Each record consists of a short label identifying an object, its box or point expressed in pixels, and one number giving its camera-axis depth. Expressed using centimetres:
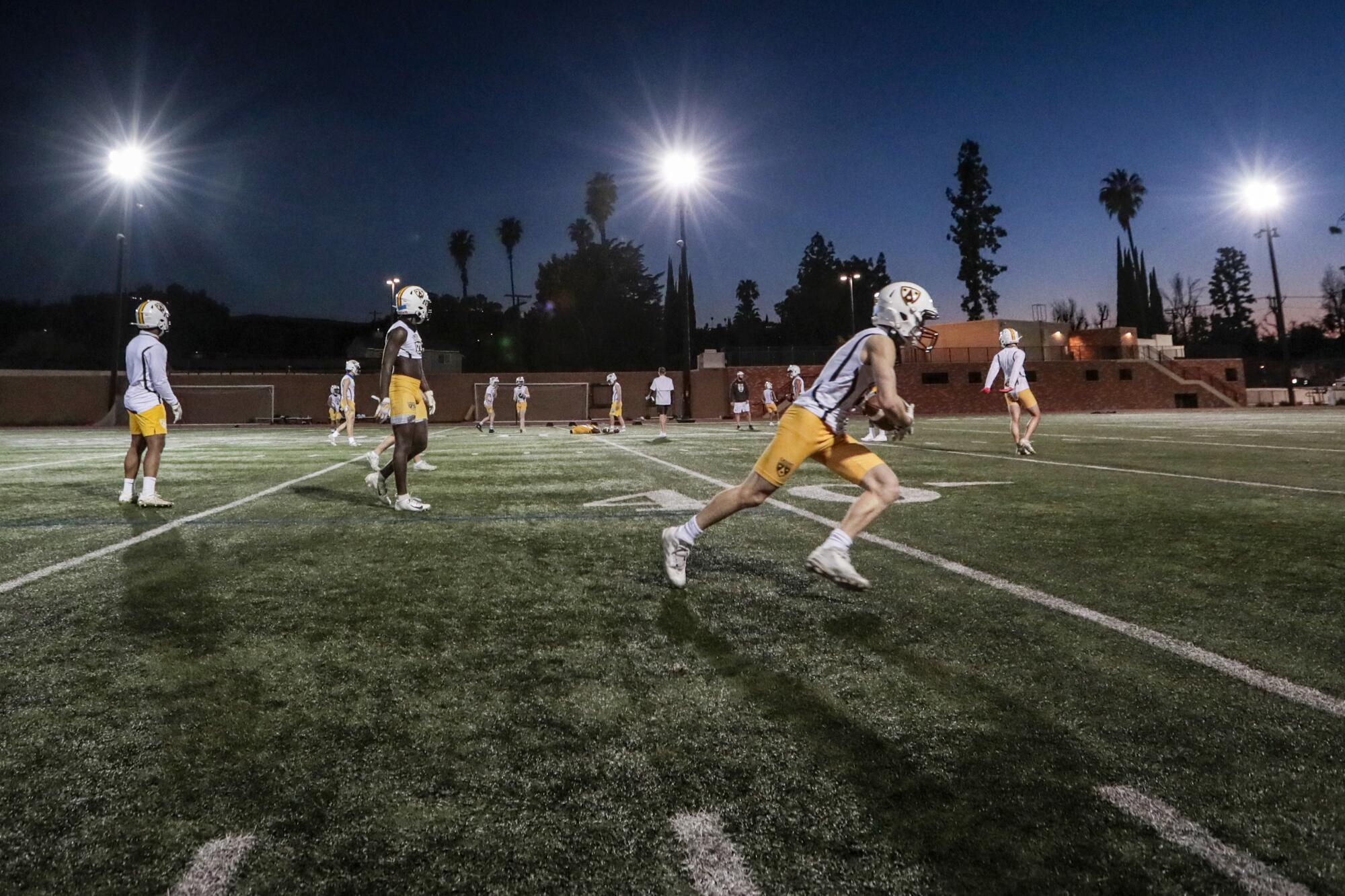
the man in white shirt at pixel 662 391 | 2444
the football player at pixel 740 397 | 2852
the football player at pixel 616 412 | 2730
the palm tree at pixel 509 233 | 9919
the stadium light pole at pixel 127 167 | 3131
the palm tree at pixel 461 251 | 9956
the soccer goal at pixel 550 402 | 4347
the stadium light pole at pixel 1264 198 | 4628
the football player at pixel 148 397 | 779
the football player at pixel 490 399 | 2648
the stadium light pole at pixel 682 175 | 3259
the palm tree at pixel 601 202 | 8394
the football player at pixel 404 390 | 784
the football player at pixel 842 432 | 427
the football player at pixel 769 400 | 3070
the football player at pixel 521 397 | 2720
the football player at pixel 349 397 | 2006
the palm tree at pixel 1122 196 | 8850
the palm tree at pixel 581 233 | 8031
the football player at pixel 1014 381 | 1379
